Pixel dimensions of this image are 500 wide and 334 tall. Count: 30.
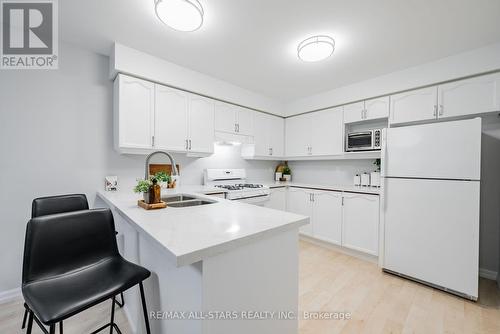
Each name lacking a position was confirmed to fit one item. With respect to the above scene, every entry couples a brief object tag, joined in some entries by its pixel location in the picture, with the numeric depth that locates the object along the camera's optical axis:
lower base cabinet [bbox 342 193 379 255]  2.52
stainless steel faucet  1.48
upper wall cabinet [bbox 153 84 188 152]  2.37
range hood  2.95
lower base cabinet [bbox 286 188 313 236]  3.18
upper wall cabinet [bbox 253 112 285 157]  3.46
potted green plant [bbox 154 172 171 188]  1.47
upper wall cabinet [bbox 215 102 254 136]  2.95
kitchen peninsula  0.78
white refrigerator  1.81
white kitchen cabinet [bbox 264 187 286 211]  3.27
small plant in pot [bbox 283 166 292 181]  4.00
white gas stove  2.75
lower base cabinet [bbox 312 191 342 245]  2.84
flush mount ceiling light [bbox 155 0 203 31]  1.42
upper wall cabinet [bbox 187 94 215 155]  2.65
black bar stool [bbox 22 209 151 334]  0.86
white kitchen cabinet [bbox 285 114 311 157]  3.52
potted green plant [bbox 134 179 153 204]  1.36
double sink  1.74
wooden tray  1.34
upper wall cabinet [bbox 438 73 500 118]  1.99
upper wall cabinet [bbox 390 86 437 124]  2.31
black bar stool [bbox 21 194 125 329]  1.55
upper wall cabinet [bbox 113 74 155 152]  2.12
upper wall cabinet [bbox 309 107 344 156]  3.11
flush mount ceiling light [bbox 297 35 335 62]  1.92
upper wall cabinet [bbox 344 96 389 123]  2.67
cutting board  2.58
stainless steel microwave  2.74
